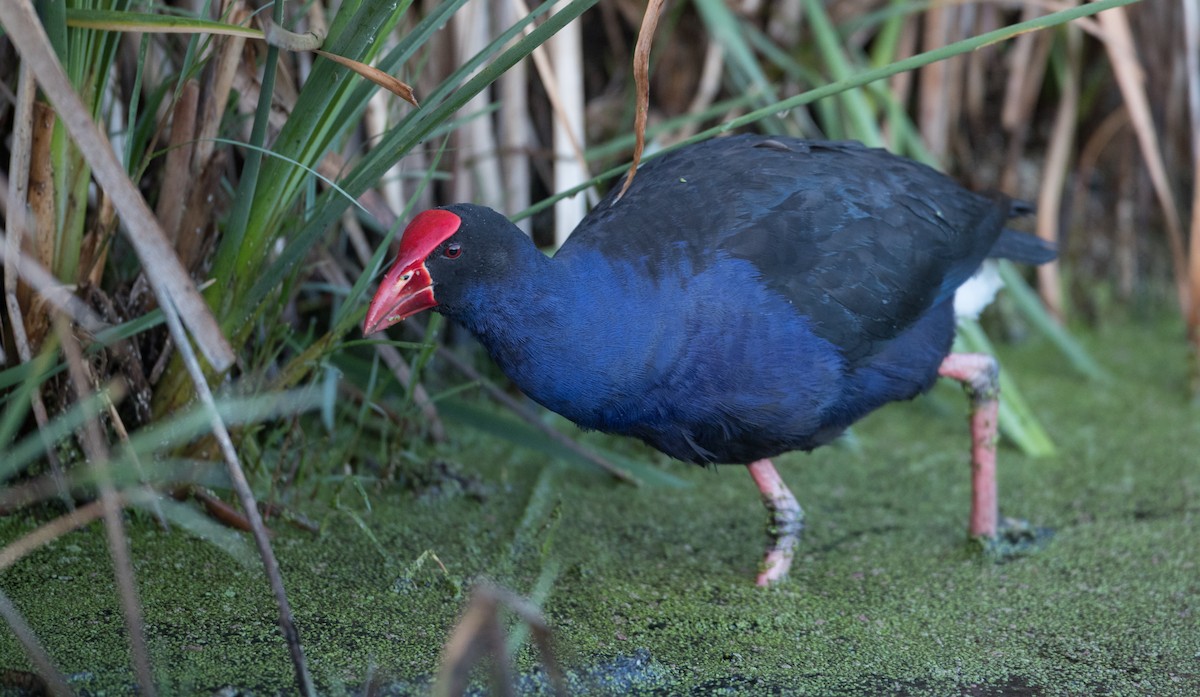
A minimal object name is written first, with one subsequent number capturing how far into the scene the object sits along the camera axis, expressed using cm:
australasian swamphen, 396
